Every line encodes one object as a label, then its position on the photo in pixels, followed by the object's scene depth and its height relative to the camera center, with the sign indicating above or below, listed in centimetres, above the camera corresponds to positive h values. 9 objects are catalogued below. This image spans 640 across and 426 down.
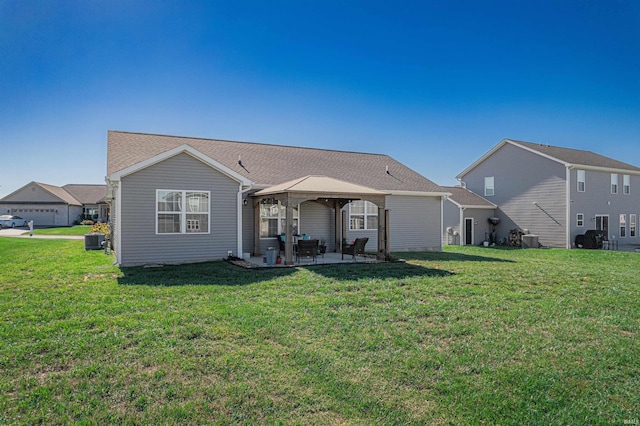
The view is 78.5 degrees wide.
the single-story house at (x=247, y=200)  1205 +75
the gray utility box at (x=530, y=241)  2300 -118
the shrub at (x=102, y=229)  2087 -47
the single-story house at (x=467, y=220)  2442 +6
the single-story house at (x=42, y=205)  4372 +177
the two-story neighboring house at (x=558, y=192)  2236 +181
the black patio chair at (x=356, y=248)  1360 -95
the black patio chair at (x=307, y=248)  1277 -90
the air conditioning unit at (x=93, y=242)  1781 -97
